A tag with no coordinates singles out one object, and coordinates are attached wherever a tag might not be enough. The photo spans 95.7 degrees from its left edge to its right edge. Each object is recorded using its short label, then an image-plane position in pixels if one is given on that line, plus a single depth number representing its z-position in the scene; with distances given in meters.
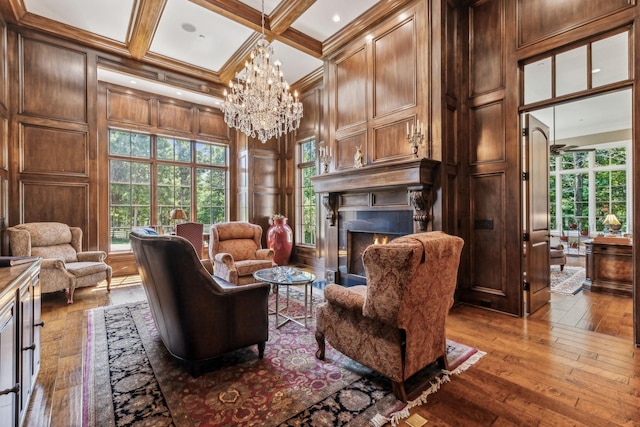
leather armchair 2.05
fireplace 3.54
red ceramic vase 6.27
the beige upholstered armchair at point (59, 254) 3.90
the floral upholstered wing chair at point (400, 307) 1.78
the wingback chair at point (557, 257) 5.75
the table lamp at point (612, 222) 5.21
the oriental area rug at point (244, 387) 1.76
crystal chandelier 3.77
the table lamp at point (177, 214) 5.89
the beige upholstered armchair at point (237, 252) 4.19
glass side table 2.99
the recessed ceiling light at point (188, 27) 4.44
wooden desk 4.20
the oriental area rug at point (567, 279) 4.55
